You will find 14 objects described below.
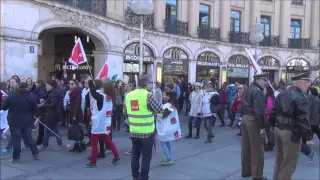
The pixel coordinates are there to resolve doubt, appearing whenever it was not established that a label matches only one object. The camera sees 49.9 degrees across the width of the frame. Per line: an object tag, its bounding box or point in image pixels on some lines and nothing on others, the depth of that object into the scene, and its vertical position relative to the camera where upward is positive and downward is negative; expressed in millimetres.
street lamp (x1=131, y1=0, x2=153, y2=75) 9688 +1939
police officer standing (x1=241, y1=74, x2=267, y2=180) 5957 -826
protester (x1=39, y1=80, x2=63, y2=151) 8180 -918
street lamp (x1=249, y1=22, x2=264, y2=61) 13477 +1675
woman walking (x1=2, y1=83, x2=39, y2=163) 7113 -855
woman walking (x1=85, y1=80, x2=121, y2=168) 7000 -888
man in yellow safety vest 5656 -764
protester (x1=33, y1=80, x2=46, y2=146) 8492 -615
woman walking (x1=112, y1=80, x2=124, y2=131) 11880 -1091
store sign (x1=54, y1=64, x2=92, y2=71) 19125 +400
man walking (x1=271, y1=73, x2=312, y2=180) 5156 -703
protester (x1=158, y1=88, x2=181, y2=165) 7304 -861
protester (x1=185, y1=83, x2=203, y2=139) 10352 -943
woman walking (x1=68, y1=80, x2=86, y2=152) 8016 -932
